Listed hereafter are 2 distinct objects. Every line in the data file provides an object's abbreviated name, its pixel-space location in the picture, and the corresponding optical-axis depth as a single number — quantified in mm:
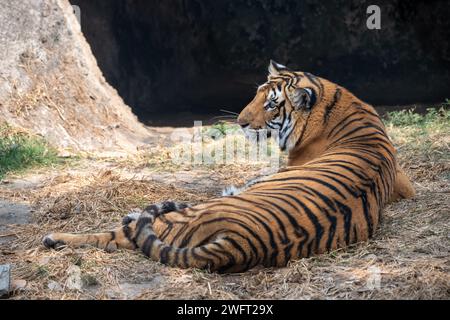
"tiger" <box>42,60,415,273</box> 7168
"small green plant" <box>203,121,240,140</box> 15966
